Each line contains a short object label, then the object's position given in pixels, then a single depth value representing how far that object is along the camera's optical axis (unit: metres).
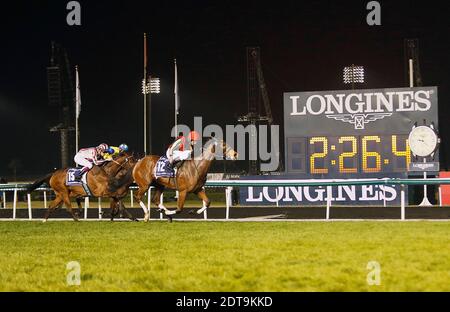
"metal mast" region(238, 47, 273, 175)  40.69
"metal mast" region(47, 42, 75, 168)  33.59
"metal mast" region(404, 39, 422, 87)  29.58
